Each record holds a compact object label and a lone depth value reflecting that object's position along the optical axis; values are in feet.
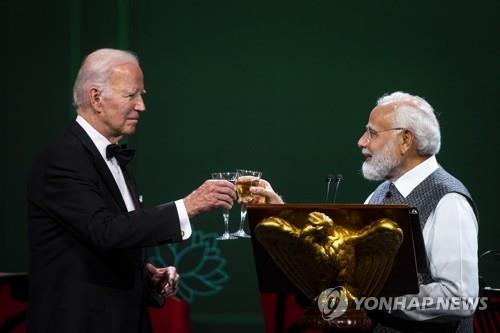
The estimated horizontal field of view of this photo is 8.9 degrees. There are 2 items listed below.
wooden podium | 27.73
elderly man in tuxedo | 28.70
